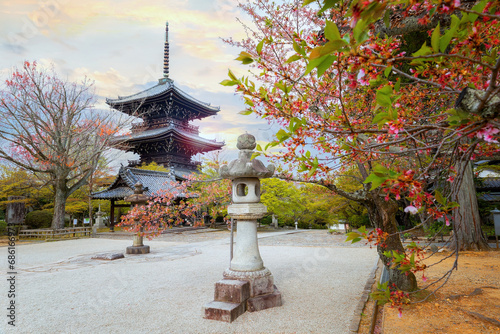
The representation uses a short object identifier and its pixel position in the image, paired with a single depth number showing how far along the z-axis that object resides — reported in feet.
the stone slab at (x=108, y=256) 24.30
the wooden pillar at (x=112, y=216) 56.13
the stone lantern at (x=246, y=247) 11.71
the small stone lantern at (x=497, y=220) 27.84
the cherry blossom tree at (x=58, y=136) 42.14
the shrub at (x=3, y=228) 52.37
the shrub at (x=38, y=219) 56.55
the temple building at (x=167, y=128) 76.02
